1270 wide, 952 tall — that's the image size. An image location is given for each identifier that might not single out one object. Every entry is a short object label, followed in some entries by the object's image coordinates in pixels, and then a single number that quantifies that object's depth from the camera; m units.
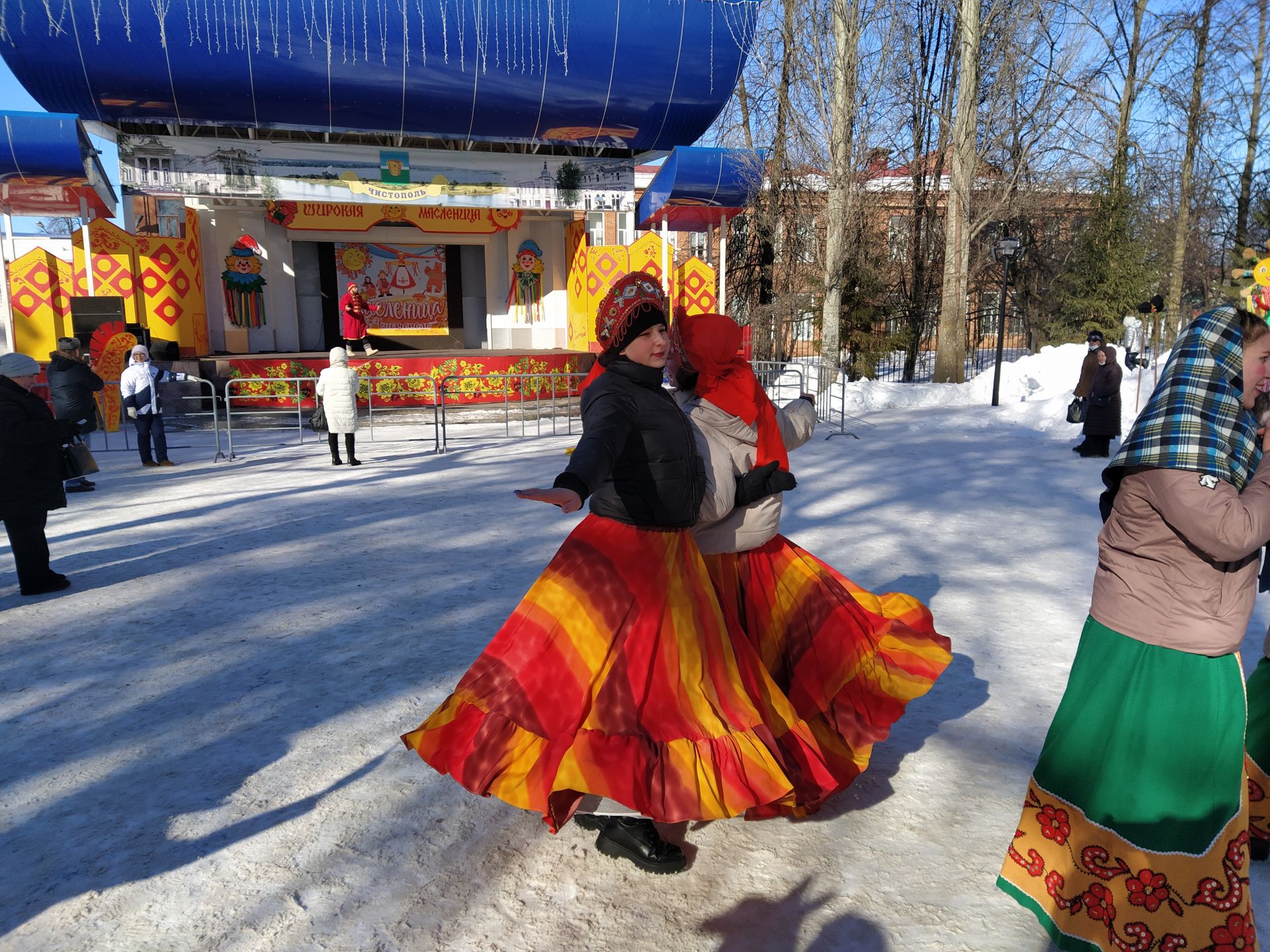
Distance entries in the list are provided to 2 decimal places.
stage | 16.50
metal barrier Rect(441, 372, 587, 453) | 14.39
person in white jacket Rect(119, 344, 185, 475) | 10.84
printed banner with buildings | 15.70
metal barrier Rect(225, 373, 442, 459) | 14.61
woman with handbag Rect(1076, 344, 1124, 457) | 10.89
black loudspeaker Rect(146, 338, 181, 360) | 16.45
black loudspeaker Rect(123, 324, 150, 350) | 15.63
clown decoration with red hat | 19.56
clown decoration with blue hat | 21.66
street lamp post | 17.25
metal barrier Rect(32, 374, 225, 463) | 12.13
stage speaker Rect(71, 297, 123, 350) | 15.31
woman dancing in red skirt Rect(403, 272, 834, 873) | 2.61
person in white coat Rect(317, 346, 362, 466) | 11.08
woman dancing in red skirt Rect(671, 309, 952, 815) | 3.20
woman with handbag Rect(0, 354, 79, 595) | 5.78
